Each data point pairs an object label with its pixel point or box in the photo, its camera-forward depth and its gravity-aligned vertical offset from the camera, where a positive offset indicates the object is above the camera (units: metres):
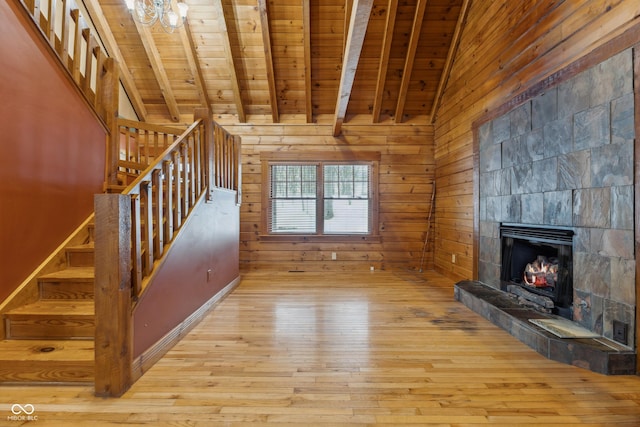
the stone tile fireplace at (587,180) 2.03 +0.27
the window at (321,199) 5.53 +0.23
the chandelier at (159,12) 2.78 +1.89
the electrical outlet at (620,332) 2.01 -0.79
